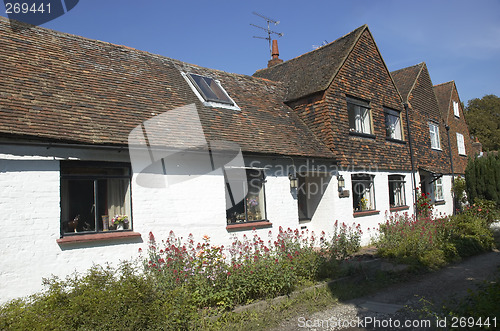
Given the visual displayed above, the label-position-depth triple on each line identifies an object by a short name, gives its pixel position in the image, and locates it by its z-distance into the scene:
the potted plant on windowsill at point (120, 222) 8.34
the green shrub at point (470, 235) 11.46
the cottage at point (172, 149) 7.25
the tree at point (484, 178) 17.00
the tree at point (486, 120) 42.78
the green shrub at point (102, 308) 5.17
